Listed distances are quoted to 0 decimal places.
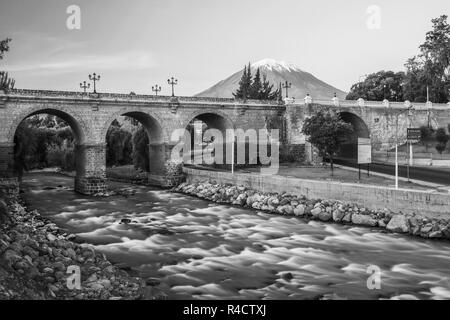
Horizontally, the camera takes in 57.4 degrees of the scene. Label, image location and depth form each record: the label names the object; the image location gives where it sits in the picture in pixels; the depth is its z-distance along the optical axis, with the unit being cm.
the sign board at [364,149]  4591
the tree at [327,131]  3522
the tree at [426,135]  5009
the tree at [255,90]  7750
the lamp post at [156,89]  4851
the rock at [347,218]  2336
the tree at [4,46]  1776
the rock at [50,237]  1647
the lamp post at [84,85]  4441
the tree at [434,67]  5728
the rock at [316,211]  2466
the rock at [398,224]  2070
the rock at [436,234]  1941
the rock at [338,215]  2372
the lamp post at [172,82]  4194
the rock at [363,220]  2227
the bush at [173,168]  4178
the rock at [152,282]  1377
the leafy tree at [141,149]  4884
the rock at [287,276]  1445
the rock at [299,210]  2569
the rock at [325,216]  2417
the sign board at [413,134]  2411
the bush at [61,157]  6116
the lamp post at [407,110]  5109
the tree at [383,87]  7219
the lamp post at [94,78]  3866
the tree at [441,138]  4322
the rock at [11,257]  1144
